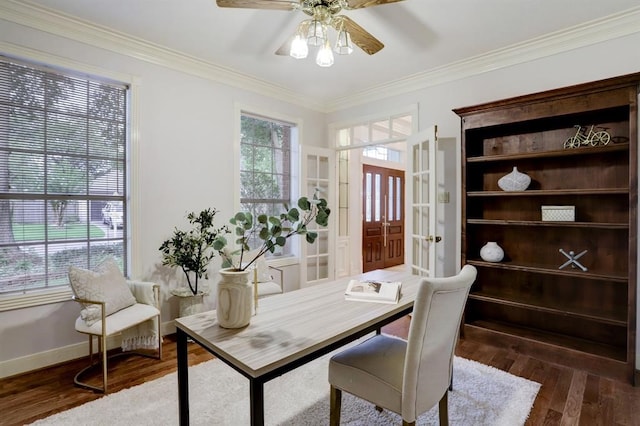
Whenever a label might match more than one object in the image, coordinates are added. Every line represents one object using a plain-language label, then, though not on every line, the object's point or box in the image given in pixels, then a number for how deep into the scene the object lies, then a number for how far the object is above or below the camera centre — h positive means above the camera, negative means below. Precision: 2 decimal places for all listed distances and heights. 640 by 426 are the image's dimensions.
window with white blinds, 2.45 +0.30
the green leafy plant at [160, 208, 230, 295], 3.01 -0.35
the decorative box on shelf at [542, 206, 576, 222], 2.63 -0.02
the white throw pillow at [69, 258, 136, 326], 2.34 -0.57
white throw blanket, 2.69 -0.98
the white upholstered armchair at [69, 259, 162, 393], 2.30 -0.75
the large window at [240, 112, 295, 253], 3.91 +0.58
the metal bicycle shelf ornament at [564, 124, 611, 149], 2.54 +0.58
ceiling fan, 1.89 +1.16
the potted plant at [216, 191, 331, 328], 1.42 -0.30
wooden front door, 6.05 -0.13
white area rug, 1.89 -1.19
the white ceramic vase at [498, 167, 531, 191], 2.85 +0.26
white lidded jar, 2.97 -0.38
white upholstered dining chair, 1.35 -0.72
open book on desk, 1.78 -0.45
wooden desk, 1.15 -0.51
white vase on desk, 1.42 -0.38
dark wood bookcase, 2.41 -0.12
